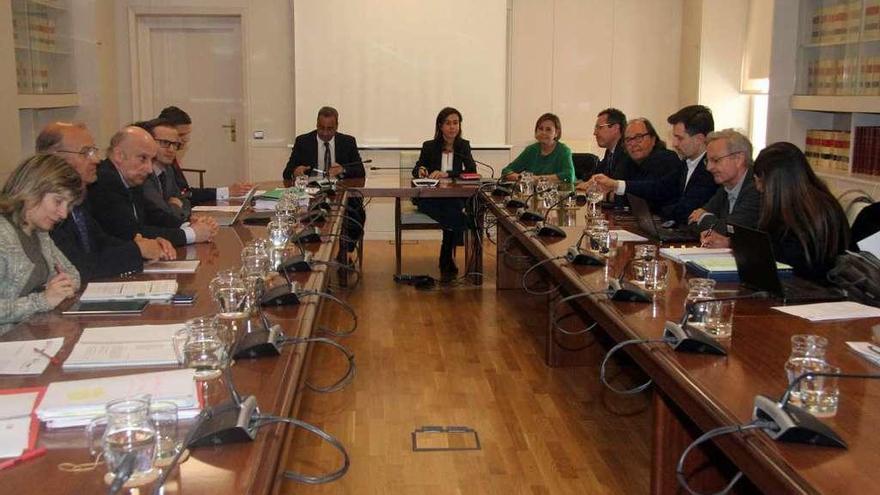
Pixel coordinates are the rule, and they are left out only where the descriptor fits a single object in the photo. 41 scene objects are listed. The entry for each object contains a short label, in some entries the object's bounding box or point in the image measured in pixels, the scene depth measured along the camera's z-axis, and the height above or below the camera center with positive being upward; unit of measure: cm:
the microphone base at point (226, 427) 156 -55
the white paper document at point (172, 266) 316 -56
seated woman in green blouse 660 -32
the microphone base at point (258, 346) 207 -54
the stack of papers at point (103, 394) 166 -54
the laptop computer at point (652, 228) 390 -51
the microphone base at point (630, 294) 270 -53
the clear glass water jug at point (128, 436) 144 -53
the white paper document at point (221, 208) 479 -54
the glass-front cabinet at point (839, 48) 552 +40
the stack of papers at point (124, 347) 201 -55
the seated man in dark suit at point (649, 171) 514 -34
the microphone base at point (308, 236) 377 -53
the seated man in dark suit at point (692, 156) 472 -24
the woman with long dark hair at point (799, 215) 311 -35
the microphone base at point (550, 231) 410 -54
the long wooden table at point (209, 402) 143 -57
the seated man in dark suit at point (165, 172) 446 -35
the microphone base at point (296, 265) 314 -53
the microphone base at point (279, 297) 257 -53
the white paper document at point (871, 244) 288 -41
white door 827 +21
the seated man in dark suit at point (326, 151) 691 -34
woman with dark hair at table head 668 -45
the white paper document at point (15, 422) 154 -56
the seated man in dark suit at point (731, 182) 386 -30
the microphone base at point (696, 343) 214 -53
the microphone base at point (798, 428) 158 -54
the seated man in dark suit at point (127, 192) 367 -35
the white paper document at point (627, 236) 385 -53
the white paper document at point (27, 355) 198 -56
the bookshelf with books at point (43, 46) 639 +41
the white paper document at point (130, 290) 266 -54
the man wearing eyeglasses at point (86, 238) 305 -47
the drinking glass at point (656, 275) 284 -50
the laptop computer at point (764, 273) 270 -48
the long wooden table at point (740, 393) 153 -57
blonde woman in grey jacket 259 -34
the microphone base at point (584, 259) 332 -53
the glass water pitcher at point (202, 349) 194 -52
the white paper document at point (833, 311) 249 -54
